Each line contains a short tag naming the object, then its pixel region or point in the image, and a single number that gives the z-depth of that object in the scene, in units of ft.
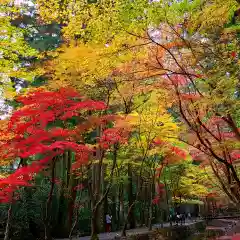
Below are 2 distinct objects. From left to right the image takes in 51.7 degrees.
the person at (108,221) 54.41
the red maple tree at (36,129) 30.23
